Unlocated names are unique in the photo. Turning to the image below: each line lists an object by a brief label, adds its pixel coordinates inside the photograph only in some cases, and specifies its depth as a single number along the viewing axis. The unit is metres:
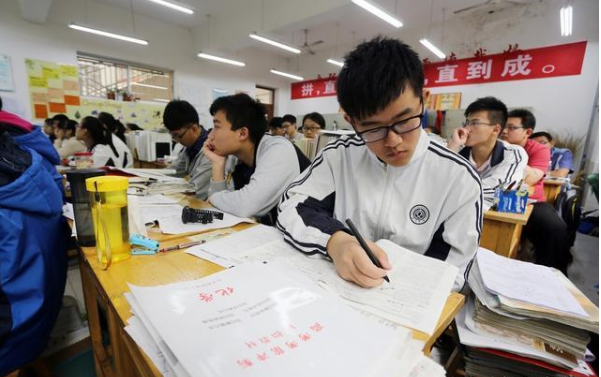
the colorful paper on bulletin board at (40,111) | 5.27
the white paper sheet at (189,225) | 0.94
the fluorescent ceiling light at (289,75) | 7.72
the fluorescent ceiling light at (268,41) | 5.21
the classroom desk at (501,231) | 1.58
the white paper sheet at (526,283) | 0.74
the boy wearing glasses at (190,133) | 1.72
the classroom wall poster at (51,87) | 5.18
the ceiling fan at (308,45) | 7.28
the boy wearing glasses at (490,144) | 2.03
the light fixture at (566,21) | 3.94
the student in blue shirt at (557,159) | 3.83
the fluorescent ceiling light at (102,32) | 4.81
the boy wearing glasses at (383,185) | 0.73
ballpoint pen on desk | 0.78
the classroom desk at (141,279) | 0.47
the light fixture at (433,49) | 5.12
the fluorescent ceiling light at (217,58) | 6.31
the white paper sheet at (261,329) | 0.35
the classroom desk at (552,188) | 2.98
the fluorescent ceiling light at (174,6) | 4.22
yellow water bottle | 0.67
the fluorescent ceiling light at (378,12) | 3.74
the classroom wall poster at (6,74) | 4.87
